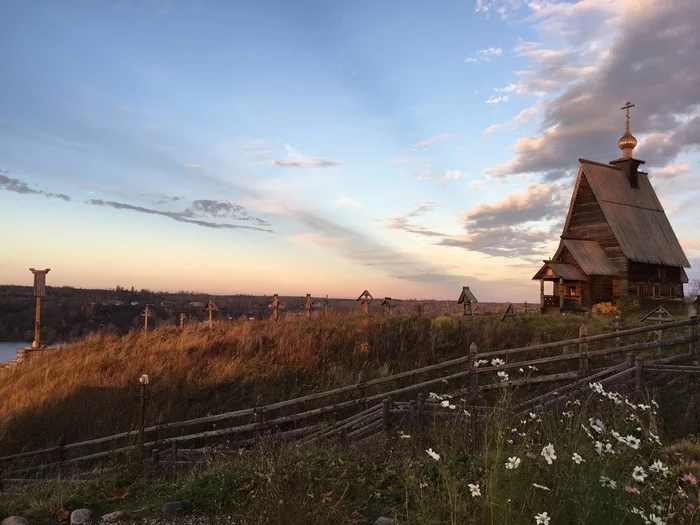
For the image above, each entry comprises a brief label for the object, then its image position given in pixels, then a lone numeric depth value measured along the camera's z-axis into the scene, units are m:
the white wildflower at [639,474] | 2.98
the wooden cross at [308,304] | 25.73
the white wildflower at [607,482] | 3.11
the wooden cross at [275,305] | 24.93
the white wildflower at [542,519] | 2.73
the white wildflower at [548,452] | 3.08
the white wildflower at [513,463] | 2.99
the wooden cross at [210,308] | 24.21
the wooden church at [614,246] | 28.39
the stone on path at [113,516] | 5.21
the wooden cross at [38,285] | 23.45
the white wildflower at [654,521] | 2.76
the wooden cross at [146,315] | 23.88
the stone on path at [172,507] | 5.14
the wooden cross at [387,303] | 29.49
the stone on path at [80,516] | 5.29
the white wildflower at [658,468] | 3.35
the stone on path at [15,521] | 5.22
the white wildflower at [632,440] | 3.43
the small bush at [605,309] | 26.44
